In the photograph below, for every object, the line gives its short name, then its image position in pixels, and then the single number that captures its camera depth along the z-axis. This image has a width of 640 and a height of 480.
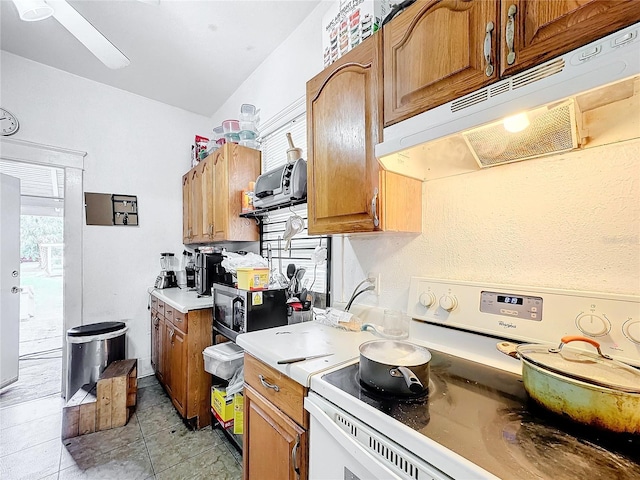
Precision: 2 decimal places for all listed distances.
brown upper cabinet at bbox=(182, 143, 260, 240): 2.34
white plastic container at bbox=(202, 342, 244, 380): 1.74
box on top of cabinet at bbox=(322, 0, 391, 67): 1.17
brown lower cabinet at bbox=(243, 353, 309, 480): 0.94
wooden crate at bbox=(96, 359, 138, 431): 2.03
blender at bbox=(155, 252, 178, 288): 2.99
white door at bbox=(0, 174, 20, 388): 2.74
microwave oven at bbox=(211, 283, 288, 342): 1.59
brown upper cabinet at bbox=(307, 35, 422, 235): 1.09
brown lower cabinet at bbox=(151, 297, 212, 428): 2.00
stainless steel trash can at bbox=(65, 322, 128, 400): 2.28
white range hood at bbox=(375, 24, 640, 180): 0.55
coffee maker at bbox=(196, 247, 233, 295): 2.46
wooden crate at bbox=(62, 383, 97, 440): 1.94
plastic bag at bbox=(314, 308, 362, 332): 1.38
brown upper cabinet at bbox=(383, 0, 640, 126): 0.60
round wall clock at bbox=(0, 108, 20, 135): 2.39
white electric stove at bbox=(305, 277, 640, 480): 0.52
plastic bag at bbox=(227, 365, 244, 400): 1.76
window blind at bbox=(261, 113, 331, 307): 1.81
